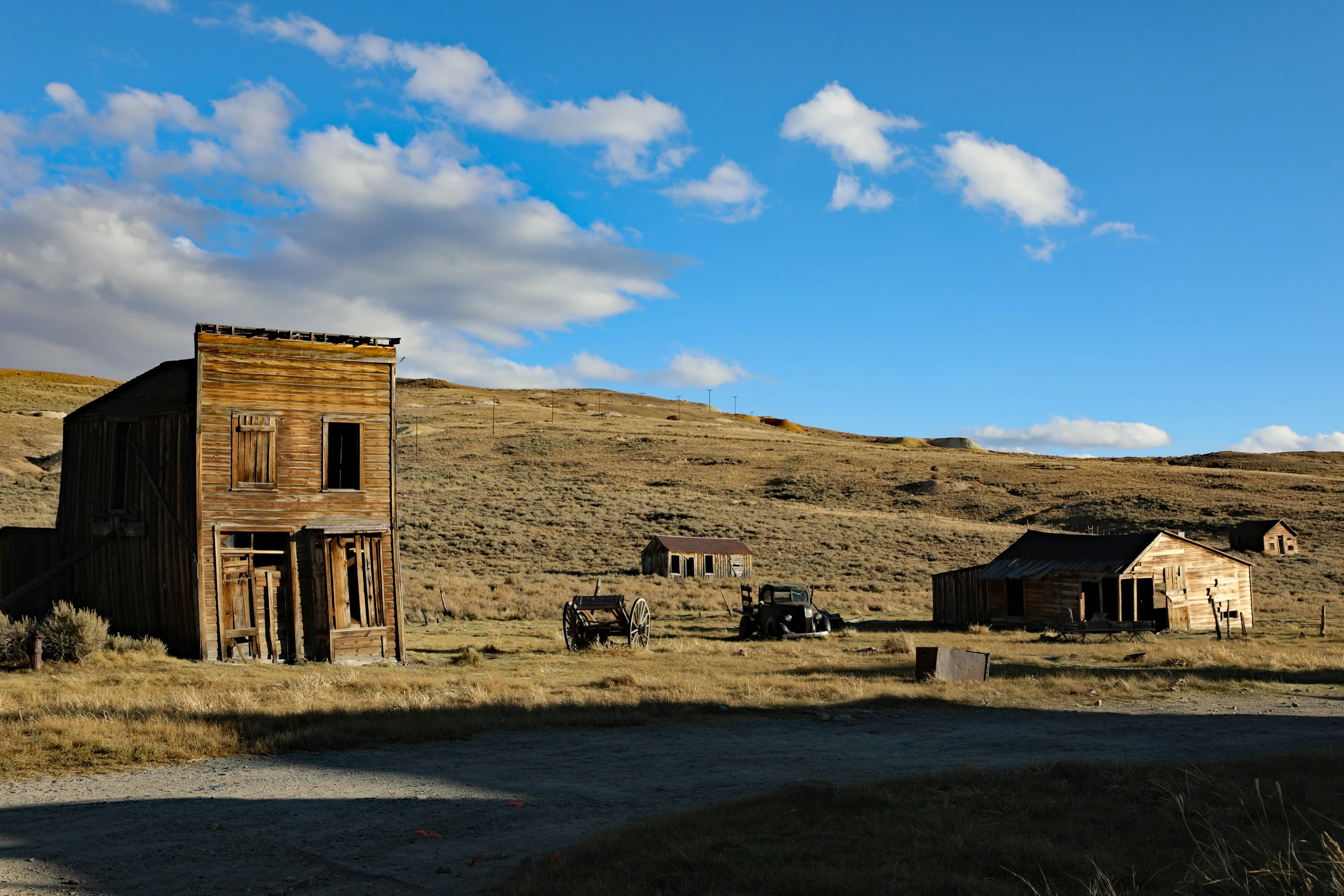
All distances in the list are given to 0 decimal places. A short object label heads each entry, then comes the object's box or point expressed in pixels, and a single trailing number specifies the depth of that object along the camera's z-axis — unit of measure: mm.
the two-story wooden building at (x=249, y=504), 20922
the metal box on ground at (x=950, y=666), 18219
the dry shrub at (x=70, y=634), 19438
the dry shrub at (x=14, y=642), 19188
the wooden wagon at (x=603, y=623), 23609
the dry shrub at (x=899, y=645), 23359
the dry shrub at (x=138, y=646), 20297
